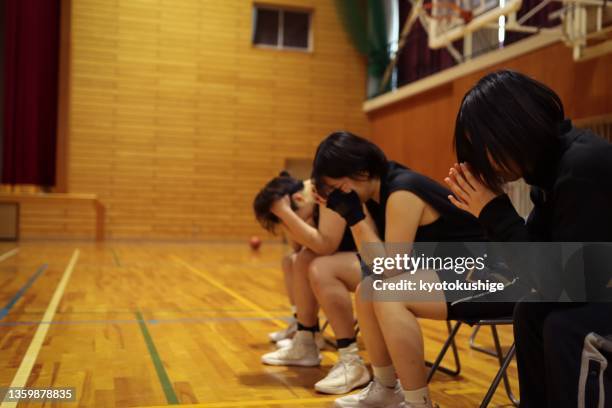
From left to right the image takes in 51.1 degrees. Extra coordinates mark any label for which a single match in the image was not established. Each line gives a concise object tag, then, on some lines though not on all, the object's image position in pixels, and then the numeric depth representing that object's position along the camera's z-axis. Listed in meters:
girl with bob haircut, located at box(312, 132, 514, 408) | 1.77
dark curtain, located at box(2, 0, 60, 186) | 10.29
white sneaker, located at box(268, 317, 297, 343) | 3.19
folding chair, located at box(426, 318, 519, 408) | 1.86
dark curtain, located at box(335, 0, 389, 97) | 11.23
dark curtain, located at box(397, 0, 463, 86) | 9.80
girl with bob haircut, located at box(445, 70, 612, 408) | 1.22
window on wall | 11.47
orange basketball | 9.47
